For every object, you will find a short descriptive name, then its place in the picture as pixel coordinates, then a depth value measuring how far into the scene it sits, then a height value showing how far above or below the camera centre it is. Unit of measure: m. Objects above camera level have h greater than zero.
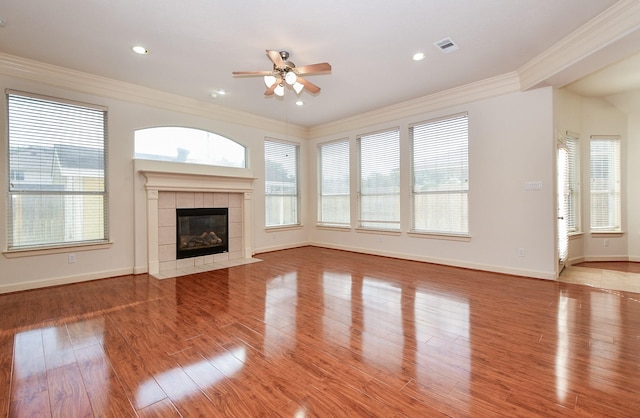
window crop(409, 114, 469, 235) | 5.05 +0.58
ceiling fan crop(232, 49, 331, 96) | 3.31 +1.61
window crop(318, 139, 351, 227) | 6.94 +0.58
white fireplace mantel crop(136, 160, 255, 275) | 4.86 +0.47
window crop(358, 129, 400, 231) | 5.99 +0.58
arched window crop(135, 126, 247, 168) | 5.00 +1.20
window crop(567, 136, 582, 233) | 5.22 +0.40
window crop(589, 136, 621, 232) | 5.52 +0.41
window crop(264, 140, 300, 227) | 6.81 +0.61
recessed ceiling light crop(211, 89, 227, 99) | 4.93 +2.02
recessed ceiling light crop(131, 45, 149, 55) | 3.53 +1.99
